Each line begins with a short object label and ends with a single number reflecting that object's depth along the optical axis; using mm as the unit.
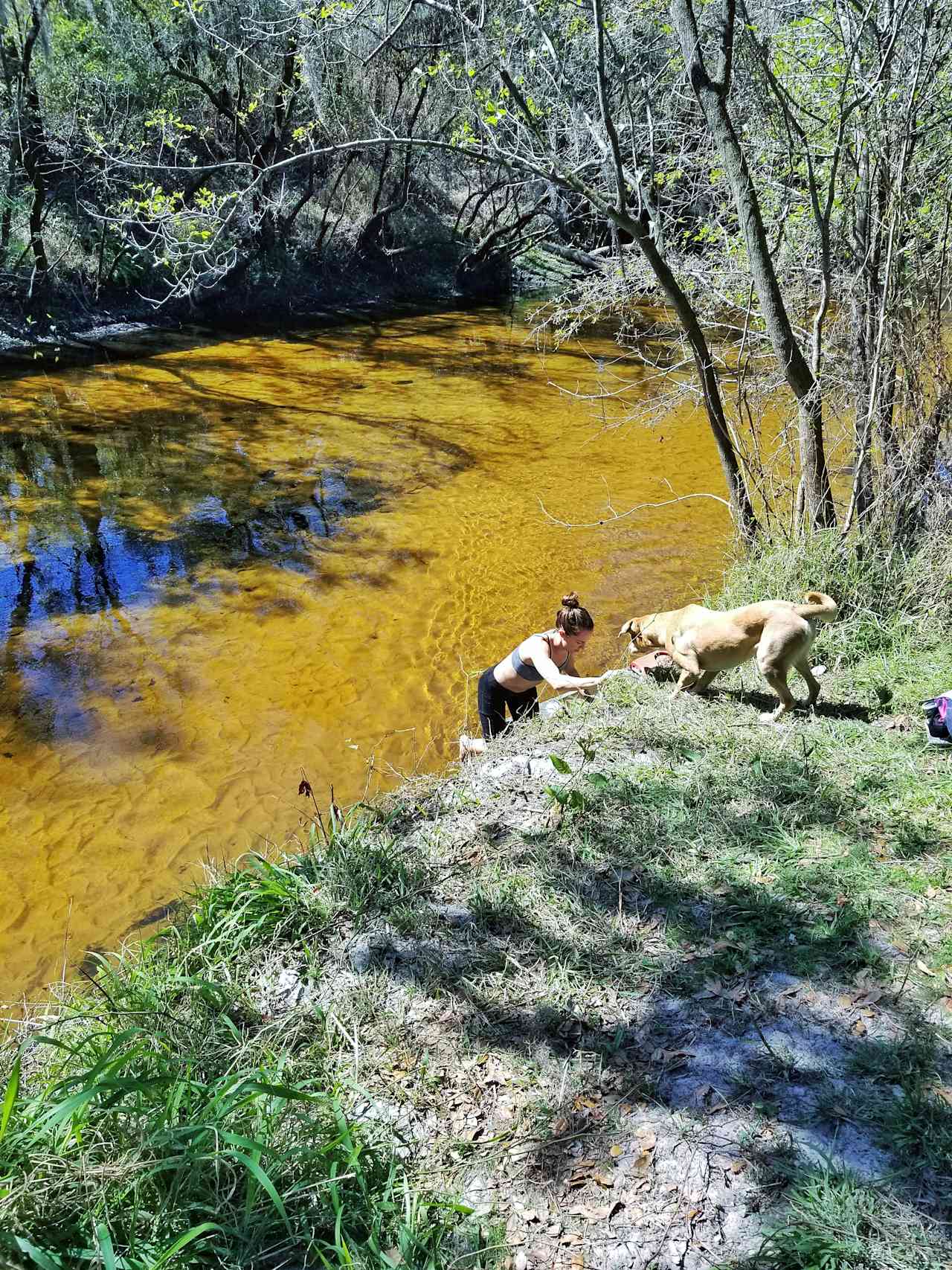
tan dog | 4430
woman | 4781
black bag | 4007
